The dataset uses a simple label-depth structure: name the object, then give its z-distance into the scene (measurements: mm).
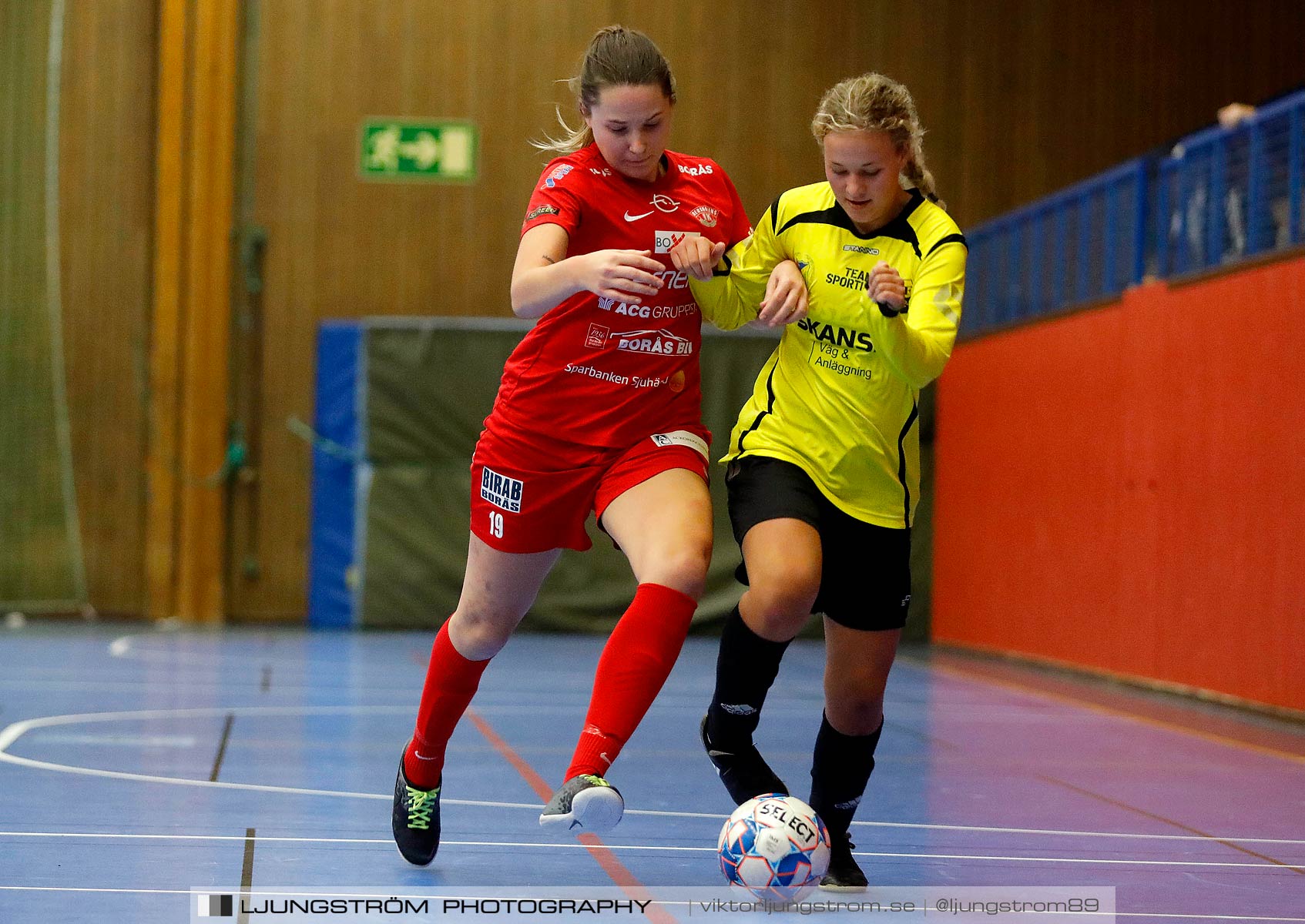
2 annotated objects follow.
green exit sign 24391
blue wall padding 23781
